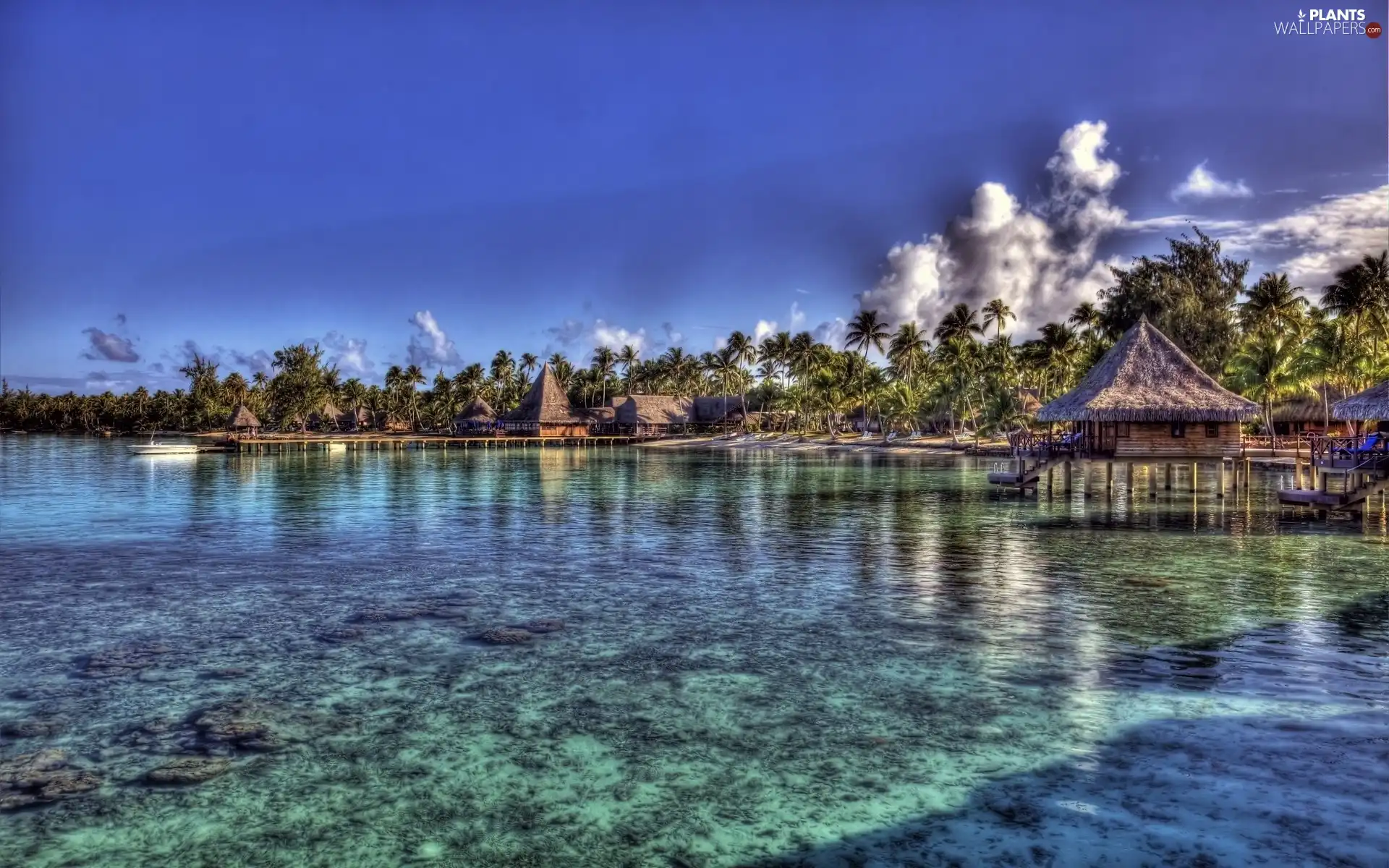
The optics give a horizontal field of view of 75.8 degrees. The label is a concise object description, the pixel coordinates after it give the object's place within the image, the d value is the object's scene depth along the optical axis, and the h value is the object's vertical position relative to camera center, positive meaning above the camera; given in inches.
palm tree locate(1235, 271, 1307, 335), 1957.4 +262.7
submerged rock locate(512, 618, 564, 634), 465.4 -102.7
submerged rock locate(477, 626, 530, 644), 443.4 -102.8
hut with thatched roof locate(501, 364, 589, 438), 3344.0 +65.8
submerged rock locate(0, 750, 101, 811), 258.5 -104.0
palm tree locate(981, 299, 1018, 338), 2928.2 +380.8
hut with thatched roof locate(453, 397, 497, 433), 3700.8 +60.8
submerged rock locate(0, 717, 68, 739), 310.3 -103.0
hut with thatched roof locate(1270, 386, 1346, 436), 2042.3 +25.9
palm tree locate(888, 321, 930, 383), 3122.5 +273.8
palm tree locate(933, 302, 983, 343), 2866.6 +335.6
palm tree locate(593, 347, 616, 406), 4377.5 +353.2
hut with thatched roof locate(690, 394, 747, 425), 3686.0 +86.9
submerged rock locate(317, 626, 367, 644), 448.5 -102.6
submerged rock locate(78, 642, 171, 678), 389.7 -102.0
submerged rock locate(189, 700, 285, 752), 303.9 -104.0
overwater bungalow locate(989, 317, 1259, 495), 1081.4 +16.9
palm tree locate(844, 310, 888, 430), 3344.0 +367.0
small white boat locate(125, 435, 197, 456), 2470.7 -35.9
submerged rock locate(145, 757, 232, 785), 273.3 -104.6
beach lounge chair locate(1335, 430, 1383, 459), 896.3 -24.8
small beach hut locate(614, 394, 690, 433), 3553.2 +70.6
